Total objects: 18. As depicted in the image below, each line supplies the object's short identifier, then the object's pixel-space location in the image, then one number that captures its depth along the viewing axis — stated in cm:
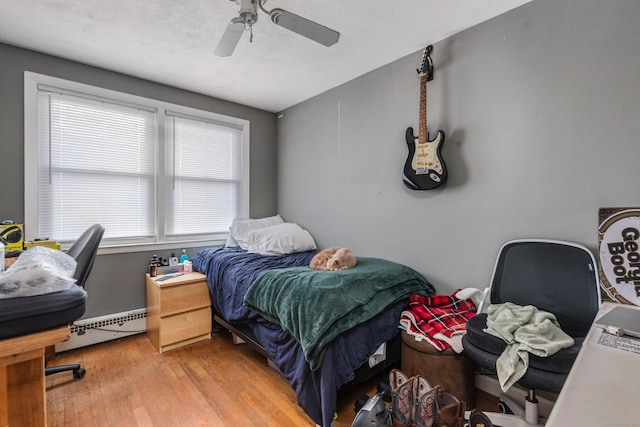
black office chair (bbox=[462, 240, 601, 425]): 119
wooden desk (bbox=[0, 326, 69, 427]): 88
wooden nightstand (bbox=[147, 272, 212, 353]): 241
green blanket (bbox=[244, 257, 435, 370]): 154
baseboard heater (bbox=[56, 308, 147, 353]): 244
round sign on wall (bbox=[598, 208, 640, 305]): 138
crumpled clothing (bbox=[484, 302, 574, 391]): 120
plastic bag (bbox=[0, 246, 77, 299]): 82
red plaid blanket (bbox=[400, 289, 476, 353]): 162
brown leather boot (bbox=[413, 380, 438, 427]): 131
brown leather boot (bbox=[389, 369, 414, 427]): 138
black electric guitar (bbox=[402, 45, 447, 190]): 208
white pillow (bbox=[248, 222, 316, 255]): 286
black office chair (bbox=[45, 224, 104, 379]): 156
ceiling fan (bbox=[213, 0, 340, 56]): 141
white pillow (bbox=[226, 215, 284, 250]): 313
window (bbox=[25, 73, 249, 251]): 236
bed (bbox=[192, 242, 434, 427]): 152
